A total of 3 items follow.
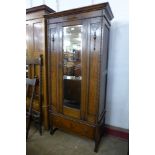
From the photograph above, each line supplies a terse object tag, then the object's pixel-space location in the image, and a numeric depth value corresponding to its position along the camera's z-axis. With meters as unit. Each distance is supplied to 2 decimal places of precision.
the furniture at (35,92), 2.18
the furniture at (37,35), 2.05
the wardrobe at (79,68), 1.66
